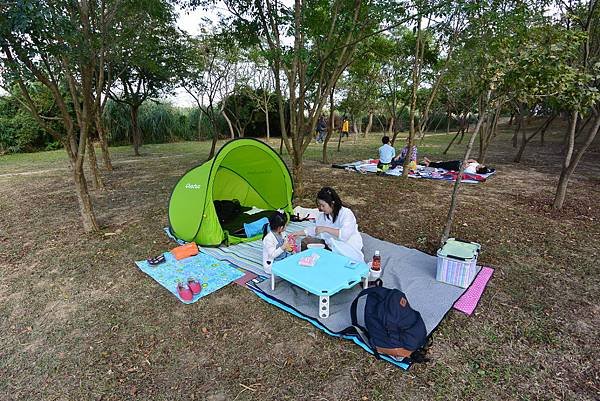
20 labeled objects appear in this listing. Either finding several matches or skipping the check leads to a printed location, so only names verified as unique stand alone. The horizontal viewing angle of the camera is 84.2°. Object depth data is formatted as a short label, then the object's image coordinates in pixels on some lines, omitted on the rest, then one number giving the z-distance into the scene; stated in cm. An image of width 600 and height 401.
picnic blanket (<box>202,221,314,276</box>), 404
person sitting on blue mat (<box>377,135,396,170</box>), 957
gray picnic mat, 304
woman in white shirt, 373
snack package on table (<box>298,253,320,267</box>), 338
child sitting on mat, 370
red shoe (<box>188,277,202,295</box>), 343
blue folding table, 301
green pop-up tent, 450
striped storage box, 340
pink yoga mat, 316
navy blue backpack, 258
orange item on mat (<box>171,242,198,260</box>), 421
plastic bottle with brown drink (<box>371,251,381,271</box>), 367
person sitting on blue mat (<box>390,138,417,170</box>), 964
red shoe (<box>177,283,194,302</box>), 334
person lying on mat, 888
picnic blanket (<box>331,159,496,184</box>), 856
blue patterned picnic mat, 363
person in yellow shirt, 2118
